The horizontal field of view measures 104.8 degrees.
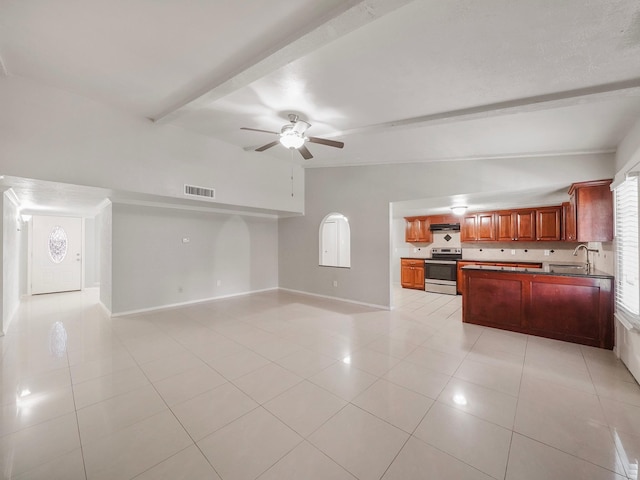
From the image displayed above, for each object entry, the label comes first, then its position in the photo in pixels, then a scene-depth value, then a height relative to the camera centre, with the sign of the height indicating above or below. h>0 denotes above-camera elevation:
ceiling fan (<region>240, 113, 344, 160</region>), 3.10 +1.35
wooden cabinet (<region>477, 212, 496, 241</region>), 6.17 +0.36
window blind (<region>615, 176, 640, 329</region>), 2.46 -0.13
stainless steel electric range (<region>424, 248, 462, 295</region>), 6.50 -0.80
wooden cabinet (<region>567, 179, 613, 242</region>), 3.11 +0.38
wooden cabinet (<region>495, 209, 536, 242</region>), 5.65 +0.36
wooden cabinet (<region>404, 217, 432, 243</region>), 7.27 +0.33
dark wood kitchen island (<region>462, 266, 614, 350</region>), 3.24 -0.92
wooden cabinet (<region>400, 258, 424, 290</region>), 7.08 -0.94
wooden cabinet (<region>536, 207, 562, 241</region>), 5.33 +0.37
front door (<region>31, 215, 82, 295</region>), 6.41 -0.29
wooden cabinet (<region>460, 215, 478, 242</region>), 6.43 +0.33
